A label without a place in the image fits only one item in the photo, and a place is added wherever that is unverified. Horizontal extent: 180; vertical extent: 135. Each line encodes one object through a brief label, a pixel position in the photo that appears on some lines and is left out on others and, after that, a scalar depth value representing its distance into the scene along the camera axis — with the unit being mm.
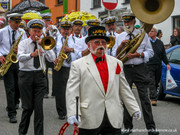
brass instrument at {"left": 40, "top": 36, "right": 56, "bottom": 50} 7332
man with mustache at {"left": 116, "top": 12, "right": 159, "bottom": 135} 7430
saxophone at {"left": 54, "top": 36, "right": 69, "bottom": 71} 9140
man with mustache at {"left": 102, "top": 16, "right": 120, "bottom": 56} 9112
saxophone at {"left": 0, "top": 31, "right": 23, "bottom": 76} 8848
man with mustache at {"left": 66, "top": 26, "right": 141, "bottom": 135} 4918
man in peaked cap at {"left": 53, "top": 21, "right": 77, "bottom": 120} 9266
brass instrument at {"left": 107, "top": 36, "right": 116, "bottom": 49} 8164
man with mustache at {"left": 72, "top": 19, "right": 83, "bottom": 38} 10000
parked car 10805
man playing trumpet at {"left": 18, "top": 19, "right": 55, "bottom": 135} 7038
